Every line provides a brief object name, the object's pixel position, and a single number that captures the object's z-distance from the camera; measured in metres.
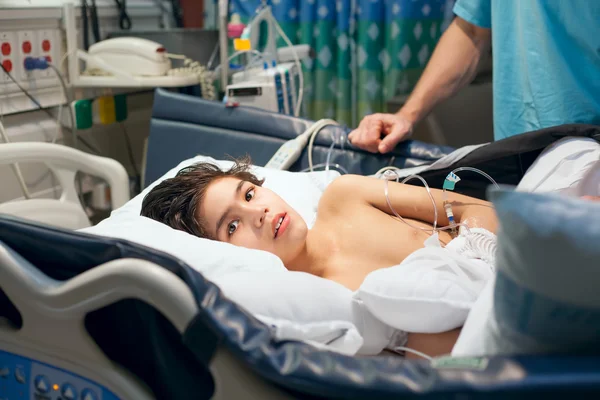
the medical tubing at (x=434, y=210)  1.41
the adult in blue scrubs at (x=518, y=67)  1.52
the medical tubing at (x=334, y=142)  1.79
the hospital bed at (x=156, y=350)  0.67
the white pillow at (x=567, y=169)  1.29
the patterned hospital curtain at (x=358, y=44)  2.73
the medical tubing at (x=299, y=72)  2.36
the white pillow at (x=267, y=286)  0.99
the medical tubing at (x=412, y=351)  1.01
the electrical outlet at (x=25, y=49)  2.09
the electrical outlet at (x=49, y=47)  2.19
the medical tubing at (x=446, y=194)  1.39
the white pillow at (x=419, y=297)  1.02
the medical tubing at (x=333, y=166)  1.78
